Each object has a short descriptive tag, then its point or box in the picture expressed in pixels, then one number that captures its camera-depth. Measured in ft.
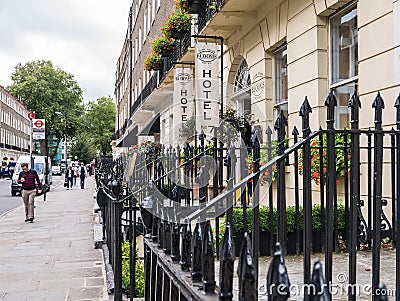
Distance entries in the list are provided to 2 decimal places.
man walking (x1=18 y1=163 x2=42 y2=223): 44.06
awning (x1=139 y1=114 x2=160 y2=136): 77.47
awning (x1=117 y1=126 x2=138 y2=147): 78.97
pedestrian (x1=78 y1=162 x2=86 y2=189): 106.44
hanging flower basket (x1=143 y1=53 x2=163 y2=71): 58.49
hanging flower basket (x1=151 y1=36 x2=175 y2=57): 53.79
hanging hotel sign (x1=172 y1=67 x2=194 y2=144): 49.34
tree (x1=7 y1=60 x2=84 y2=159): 223.10
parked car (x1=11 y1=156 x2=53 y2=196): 84.28
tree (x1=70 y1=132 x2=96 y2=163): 294.66
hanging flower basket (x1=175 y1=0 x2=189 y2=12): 39.08
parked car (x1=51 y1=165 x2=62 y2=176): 217.36
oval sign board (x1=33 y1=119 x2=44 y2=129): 81.64
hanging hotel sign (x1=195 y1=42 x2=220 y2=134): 37.70
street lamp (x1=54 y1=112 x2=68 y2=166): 224.22
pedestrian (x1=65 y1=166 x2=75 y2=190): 105.75
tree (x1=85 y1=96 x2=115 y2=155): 250.57
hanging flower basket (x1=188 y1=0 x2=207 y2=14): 37.81
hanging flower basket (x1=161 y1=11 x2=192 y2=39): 47.06
